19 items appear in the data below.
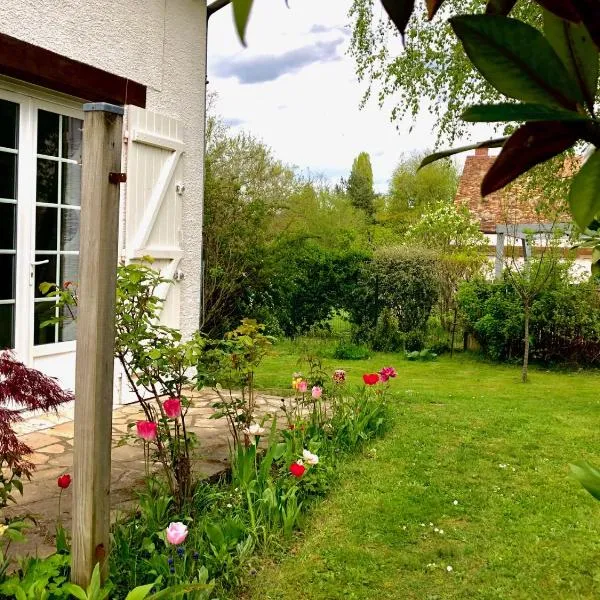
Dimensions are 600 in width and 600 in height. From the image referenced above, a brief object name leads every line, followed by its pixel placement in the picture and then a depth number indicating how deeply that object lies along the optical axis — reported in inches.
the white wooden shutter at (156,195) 205.0
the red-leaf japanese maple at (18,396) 84.7
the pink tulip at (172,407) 110.1
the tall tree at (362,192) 1144.2
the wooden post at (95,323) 77.3
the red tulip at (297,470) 125.6
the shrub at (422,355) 378.6
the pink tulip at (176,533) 89.4
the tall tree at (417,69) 318.0
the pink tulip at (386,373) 185.9
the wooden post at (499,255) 402.0
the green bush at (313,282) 396.2
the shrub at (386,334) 404.8
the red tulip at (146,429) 104.0
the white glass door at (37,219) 178.7
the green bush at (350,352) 370.6
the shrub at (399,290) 401.4
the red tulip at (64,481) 98.1
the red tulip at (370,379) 175.7
